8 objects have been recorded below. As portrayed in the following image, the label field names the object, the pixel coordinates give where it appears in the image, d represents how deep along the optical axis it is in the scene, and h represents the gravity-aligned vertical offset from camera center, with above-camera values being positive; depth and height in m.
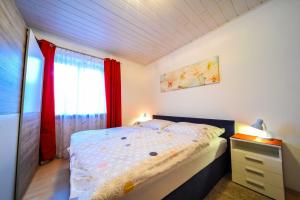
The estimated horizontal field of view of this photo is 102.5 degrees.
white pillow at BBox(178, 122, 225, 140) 1.81 -0.42
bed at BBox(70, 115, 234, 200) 0.80 -0.51
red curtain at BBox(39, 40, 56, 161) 2.21 -0.07
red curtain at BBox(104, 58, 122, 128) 2.96 +0.33
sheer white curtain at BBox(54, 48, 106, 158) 2.43 +0.24
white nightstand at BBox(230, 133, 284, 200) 1.38 -0.78
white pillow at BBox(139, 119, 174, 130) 2.45 -0.42
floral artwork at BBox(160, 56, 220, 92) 2.28 +0.62
